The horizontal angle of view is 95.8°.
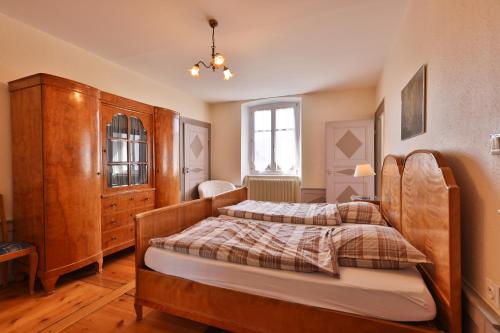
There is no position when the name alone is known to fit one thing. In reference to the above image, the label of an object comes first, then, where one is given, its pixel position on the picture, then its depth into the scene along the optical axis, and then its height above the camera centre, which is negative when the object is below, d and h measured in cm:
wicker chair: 464 -51
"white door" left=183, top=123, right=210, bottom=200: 459 +12
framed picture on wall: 159 +44
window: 482 +54
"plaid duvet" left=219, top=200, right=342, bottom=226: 226 -55
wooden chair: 192 -76
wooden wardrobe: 206 -8
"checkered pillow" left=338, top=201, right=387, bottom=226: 218 -52
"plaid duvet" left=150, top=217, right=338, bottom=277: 138 -59
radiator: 460 -52
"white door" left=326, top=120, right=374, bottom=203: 400 +12
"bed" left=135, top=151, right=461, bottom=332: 108 -72
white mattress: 113 -70
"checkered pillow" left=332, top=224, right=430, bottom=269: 129 -53
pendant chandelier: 207 +96
